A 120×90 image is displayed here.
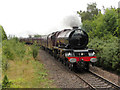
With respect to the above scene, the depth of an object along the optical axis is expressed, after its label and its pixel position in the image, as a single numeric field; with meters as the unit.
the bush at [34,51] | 14.45
